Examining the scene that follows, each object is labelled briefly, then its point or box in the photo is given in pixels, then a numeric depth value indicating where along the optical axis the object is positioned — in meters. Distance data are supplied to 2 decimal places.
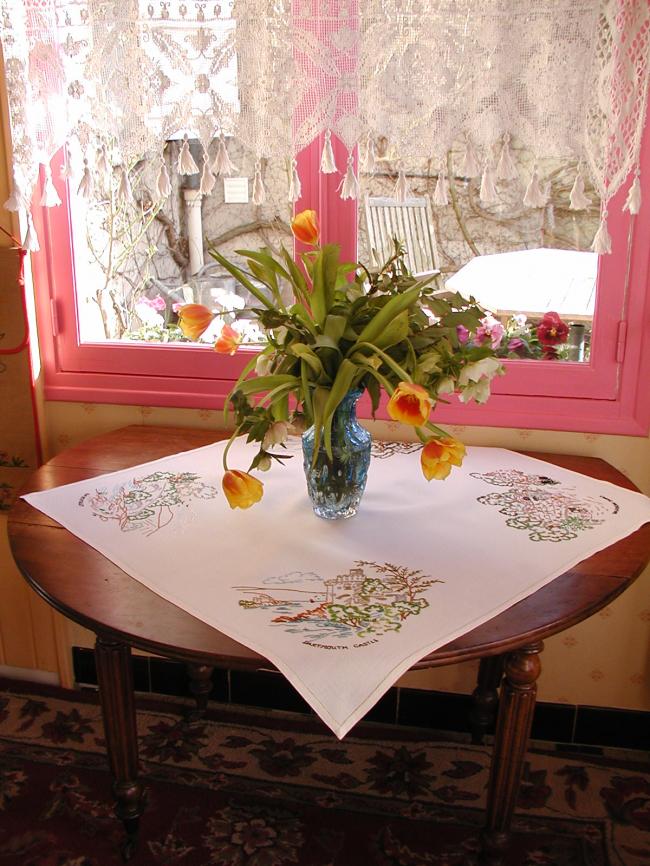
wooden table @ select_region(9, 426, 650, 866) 1.05
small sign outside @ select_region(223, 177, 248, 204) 1.80
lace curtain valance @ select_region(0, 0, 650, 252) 1.45
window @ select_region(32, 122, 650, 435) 1.69
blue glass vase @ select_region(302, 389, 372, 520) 1.35
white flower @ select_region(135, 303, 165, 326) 1.92
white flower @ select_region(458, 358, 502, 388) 1.25
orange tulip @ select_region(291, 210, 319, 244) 1.31
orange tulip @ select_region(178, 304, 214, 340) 1.33
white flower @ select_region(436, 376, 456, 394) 1.26
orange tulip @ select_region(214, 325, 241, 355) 1.42
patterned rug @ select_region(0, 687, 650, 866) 1.62
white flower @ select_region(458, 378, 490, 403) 1.29
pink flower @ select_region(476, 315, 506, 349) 1.69
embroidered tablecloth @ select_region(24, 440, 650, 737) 1.04
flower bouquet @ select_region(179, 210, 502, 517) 1.24
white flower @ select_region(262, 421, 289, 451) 1.26
